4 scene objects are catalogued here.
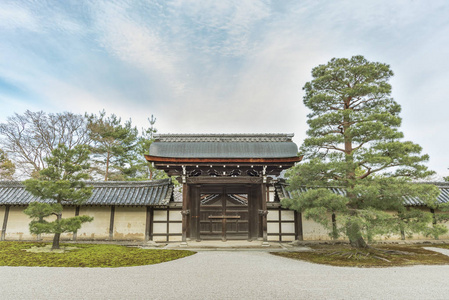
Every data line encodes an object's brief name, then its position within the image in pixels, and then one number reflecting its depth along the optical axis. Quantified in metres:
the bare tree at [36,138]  21.52
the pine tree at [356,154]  7.80
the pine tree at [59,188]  8.91
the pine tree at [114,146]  20.72
